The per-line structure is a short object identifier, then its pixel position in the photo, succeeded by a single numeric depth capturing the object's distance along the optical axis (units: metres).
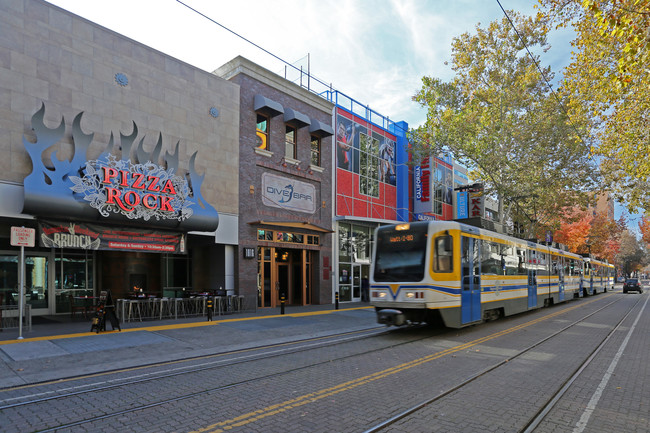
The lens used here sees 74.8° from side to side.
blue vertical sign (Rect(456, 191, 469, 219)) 36.75
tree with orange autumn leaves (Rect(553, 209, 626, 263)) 46.12
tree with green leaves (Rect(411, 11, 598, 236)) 24.78
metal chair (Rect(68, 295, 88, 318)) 14.71
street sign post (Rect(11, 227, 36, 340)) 10.76
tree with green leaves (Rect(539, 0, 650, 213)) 9.63
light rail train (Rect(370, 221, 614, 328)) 11.47
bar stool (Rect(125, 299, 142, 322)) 14.36
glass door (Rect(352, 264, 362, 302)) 24.62
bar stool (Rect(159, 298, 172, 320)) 15.27
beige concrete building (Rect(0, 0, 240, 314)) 12.33
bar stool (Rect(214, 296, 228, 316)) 16.33
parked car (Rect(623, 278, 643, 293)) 41.55
